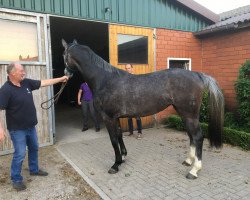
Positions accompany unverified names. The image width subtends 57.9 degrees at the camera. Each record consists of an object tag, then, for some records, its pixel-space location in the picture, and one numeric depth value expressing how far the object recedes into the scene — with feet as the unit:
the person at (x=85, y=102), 23.99
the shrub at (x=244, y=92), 18.40
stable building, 16.94
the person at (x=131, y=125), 19.66
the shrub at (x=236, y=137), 16.78
